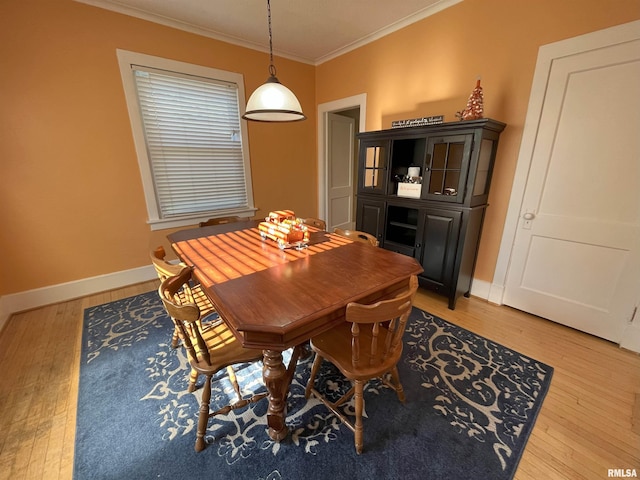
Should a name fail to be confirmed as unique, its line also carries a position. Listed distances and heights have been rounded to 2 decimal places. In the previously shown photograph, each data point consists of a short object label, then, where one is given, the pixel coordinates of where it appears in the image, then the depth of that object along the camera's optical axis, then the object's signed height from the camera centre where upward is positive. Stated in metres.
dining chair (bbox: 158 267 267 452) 1.07 -0.91
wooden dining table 1.03 -0.58
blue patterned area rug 1.21 -1.36
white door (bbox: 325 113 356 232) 4.16 -0.08
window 2.69 +0.30
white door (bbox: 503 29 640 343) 1.79 -0.23
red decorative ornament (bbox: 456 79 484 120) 2.14 +0.47
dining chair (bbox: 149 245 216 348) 1.35 -0.76
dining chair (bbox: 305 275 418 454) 1.06 -0.92
